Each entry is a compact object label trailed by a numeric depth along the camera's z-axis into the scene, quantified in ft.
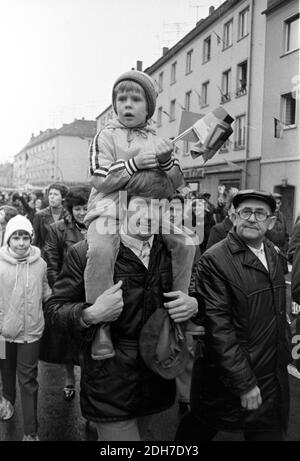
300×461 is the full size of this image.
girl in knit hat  11.75
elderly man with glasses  8.36
